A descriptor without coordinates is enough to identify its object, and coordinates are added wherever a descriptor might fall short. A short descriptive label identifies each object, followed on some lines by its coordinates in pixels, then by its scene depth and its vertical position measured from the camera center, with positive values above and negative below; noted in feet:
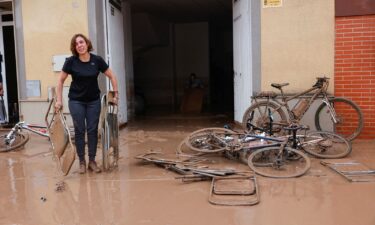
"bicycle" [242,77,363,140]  20.65 -1.73
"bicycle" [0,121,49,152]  21.15 -2.63
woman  16.16 -0.41
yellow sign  21.89 +3.77
